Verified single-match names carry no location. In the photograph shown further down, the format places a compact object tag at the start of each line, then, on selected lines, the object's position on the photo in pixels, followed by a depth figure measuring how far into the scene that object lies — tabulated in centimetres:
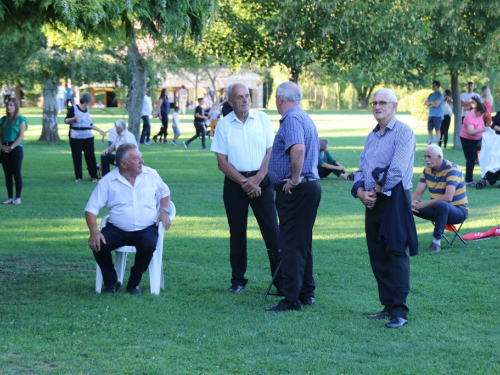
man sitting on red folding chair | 1071
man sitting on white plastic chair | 835
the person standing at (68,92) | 5950
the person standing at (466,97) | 2520
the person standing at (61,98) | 5830
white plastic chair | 841
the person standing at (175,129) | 3182
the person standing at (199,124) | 3000
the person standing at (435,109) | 2755
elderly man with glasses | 701
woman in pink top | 1841
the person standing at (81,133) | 1838
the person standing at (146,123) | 3166
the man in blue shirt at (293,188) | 758
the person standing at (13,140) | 1484
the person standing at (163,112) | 3183
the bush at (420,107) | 4954
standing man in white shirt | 831
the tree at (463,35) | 2475
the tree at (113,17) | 727
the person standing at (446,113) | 2961
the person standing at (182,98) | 6669
